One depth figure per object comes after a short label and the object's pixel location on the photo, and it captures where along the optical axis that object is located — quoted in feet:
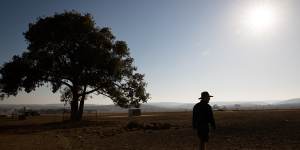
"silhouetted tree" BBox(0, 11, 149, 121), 86.80
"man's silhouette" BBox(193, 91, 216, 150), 23.17
